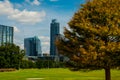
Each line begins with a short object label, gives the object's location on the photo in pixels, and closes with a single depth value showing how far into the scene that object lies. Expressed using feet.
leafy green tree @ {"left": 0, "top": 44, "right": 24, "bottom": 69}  462.31
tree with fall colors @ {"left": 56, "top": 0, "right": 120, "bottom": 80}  81.38
